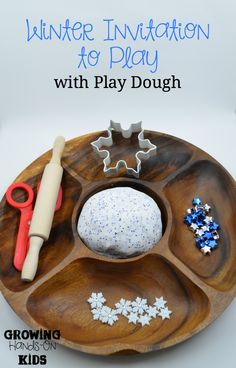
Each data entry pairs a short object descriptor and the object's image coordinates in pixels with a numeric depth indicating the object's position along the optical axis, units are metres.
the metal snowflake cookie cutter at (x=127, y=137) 1.30
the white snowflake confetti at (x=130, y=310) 1.14
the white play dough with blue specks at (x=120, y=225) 1.18
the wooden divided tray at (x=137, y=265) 1.11
